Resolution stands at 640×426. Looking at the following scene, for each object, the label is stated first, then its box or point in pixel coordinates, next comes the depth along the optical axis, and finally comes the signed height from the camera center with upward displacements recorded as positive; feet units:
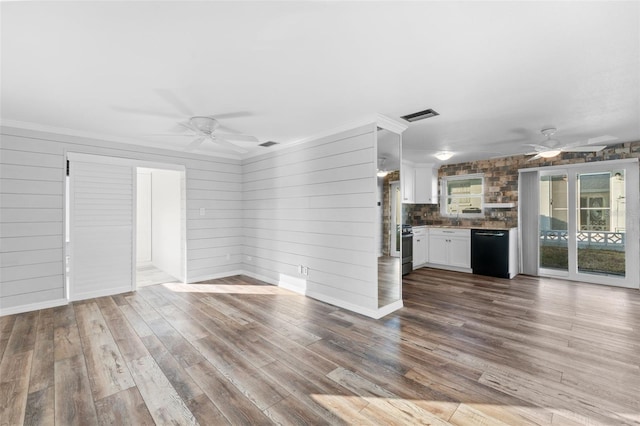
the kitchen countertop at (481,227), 18.60 -1.09
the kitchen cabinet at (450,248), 19.90 -2.66
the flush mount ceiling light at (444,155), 18.13 +3.78
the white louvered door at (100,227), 13.85 -0.67
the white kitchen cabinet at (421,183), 21.48 +2.29
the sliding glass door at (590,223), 16.07 -0.71
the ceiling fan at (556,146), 13.08 +3.21
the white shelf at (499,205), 19.85 +0.48
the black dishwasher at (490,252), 18.21 -2.69
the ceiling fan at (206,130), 11.60 +3.63
